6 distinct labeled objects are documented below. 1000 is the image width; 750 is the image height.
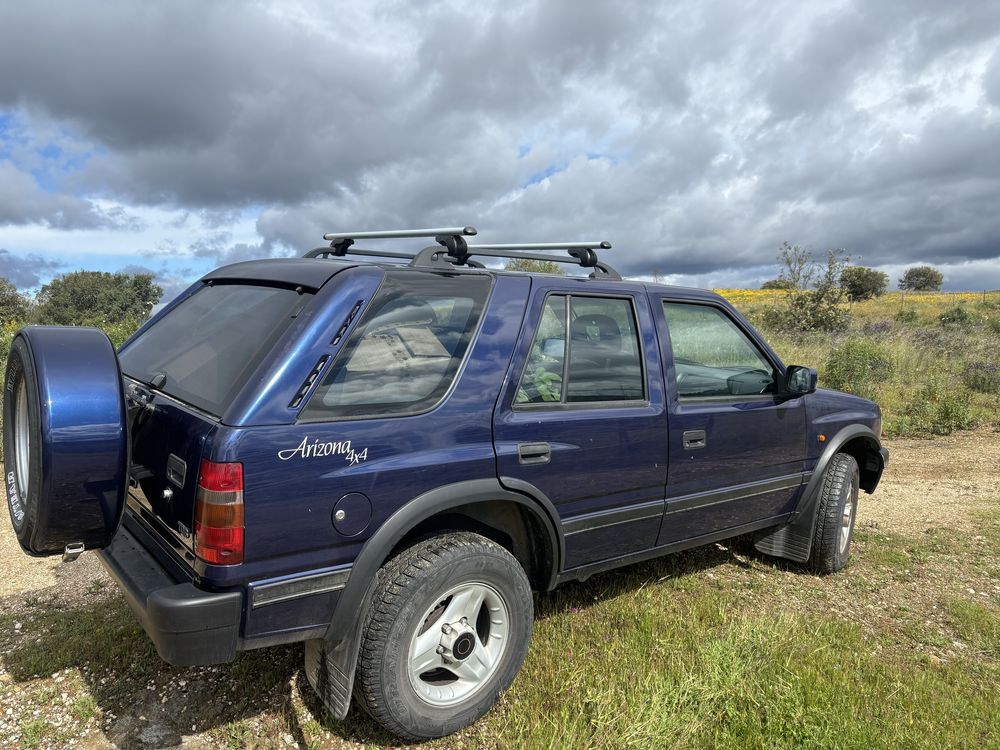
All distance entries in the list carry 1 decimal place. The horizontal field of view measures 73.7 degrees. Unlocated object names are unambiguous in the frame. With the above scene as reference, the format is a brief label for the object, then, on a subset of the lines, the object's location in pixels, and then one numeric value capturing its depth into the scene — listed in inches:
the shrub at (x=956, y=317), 894.2
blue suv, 82.7
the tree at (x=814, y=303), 789.2
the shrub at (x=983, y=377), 465.4
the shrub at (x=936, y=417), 376.2
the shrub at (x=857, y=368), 448.1
